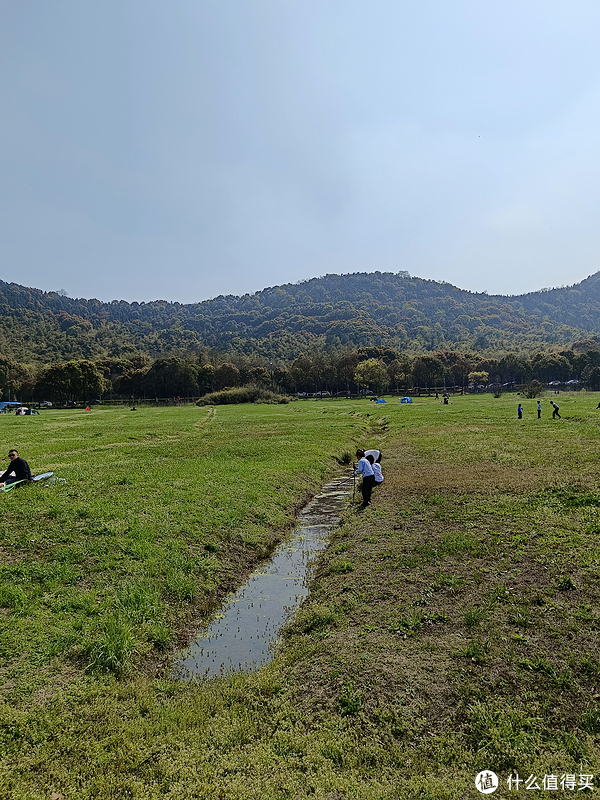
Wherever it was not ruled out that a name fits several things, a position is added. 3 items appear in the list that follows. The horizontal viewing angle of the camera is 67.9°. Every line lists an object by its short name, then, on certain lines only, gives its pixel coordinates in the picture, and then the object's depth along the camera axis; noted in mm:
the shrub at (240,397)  106938
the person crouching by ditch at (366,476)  18641
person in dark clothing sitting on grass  17984
